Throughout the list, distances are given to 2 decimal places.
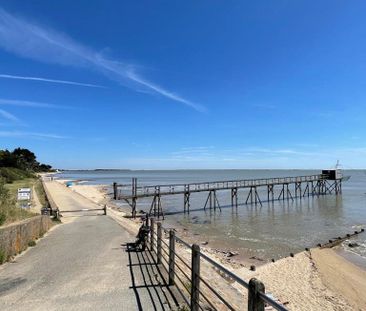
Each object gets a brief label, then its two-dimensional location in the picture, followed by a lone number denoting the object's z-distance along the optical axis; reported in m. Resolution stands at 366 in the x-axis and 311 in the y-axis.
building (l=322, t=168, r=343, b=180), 58.01
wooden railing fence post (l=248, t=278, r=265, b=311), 3.36
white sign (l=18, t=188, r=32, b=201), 21.92
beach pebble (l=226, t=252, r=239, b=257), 18.02
